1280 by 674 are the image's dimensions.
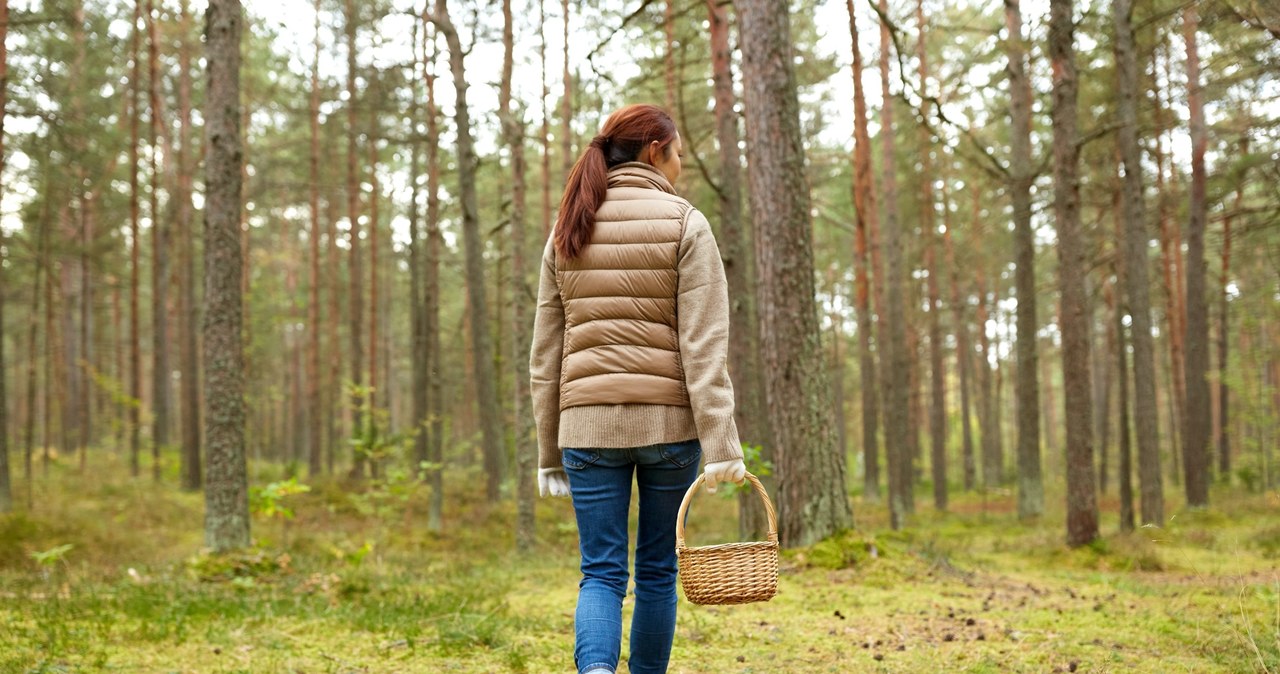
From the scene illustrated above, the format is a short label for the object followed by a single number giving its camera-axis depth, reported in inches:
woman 111.3
